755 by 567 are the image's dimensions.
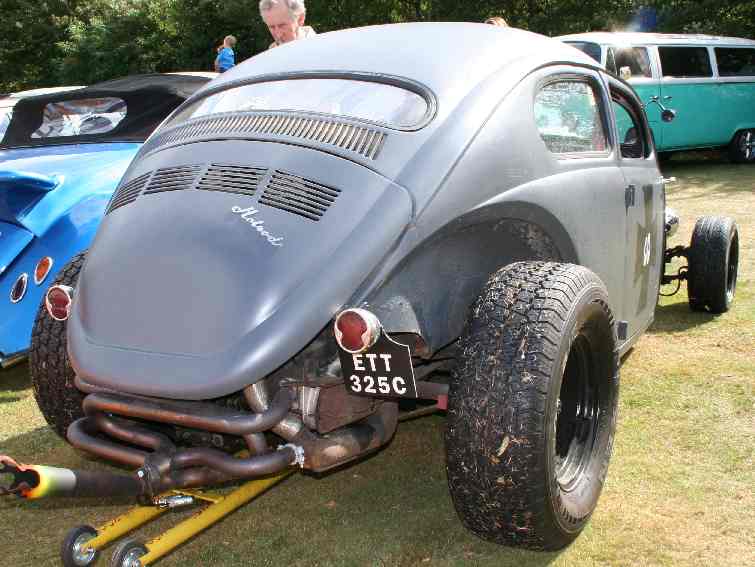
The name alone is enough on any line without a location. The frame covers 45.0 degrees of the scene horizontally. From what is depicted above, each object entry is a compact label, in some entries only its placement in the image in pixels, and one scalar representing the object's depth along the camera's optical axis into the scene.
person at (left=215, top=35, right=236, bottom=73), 11.10
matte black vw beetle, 2.49
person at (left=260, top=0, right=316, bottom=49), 5.24
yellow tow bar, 2.61
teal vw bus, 11.66
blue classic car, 4.45
